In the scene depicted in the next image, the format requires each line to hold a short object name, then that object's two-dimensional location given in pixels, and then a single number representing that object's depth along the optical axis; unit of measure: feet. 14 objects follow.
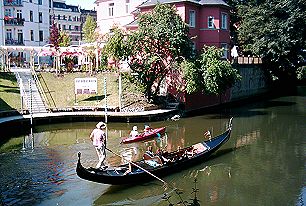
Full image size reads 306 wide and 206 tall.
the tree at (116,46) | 97.35
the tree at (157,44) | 98.48
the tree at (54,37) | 133.24
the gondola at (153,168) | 46.47
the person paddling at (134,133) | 75.51
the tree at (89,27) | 161.96
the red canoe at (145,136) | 75.46
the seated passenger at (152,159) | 53.52
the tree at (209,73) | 95.96
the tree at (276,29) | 143.64
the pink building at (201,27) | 109.40
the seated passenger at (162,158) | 54.46
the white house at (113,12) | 156.15
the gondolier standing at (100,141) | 49.78
